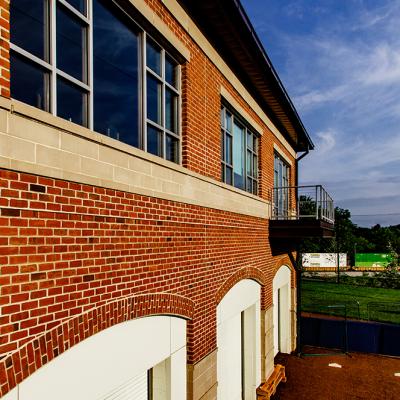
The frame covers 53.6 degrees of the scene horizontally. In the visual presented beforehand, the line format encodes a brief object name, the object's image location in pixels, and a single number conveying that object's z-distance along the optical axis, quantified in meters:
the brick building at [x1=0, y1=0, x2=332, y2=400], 3.62
